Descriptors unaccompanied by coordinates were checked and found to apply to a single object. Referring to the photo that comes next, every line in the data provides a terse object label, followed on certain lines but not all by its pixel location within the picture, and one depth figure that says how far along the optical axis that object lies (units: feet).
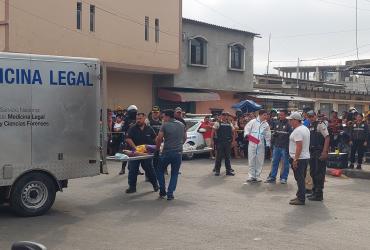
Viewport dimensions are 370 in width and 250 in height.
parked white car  64.08
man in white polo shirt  34.04
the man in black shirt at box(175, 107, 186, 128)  38.81
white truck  28.37
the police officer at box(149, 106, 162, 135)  45.42
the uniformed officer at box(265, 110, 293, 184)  43.24
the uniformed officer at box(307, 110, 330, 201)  36.01
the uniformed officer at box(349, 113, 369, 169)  52.06
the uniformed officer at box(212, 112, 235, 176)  49.11
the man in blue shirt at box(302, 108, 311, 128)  38.14
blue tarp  94.68
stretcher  33.91
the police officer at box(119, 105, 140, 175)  43.80
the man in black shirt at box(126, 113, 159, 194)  37.88
